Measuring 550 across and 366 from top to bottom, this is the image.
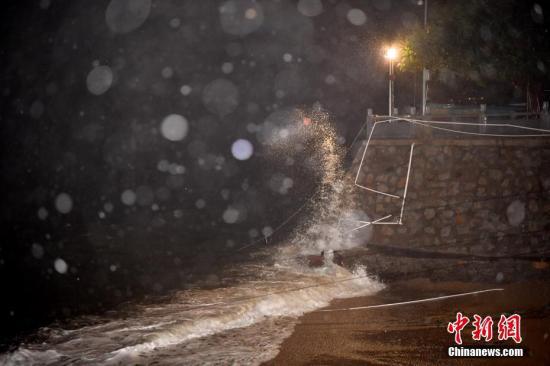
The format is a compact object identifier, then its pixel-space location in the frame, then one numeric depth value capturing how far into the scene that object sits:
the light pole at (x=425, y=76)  14.85
